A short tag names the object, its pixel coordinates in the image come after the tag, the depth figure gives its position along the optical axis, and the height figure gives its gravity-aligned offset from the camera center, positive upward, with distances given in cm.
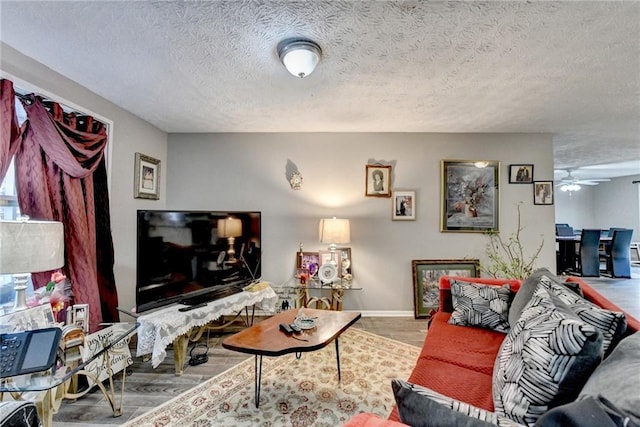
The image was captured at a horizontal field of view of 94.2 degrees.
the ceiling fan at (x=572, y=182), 775 +104
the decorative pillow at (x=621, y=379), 73 -45
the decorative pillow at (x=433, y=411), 73 -50
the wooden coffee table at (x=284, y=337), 190 -83
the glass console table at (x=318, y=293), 352 -96
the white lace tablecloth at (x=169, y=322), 227 -87
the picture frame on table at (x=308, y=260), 378 -54
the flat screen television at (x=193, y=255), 251 -36
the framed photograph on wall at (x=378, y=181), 393 +49
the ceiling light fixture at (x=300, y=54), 189 +107
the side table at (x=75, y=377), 142 -89
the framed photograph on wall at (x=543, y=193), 392 +33
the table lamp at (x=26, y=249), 152 -18
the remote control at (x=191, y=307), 260 -80
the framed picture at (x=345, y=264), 368 -59
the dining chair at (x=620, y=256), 608 -76
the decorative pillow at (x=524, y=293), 188 -49
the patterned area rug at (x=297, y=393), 190 -127
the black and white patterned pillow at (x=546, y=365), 100 -53
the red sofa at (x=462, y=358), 142 -83
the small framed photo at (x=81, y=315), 201 -67
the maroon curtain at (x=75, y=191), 214 +21
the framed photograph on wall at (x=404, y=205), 393 +17
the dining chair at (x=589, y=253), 599 -70
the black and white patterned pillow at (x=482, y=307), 221 -67
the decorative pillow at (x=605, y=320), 115 -41
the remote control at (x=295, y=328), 218 -81
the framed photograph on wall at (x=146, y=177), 331 +47
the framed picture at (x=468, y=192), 392 +35
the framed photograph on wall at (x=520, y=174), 393 +59
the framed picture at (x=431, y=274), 383 -72
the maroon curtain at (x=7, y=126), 188 +59
